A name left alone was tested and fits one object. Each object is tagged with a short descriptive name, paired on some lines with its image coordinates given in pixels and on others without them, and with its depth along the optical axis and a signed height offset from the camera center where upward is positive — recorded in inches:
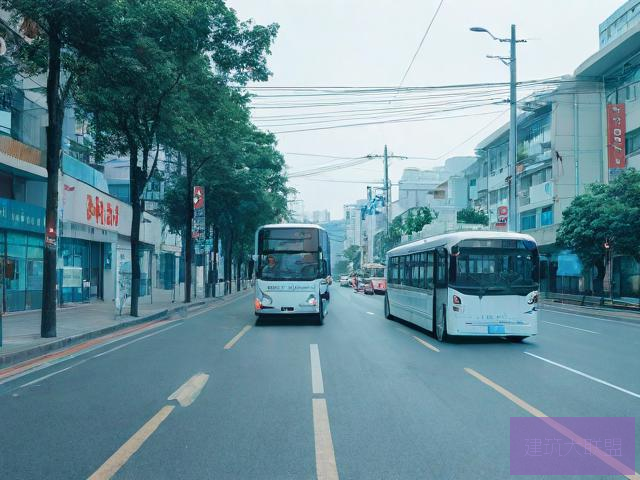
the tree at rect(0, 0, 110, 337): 540.1 +212.1
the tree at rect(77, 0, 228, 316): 579.8 +207.2
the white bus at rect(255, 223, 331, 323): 767.1 -3.3
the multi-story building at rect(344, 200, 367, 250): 6557.1 +458.1
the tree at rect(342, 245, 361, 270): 5831.7 +126.0
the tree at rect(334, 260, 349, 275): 7130.9 +8.2
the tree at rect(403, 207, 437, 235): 2351.9 +181.9
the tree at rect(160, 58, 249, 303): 759.1 +212.2
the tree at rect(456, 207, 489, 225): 2085.4 +176.6
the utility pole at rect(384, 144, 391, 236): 2294.5 +307.8
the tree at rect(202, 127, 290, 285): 1454.2 +204.2
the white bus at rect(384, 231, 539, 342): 556.4 -14.7
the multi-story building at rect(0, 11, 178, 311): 898.1 +106.5
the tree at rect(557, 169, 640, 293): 1135.9 +94.2
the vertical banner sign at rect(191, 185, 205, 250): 1314.0 +117.2
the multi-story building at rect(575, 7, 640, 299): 1403.8 +424.0
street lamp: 1148.5 +292.4
